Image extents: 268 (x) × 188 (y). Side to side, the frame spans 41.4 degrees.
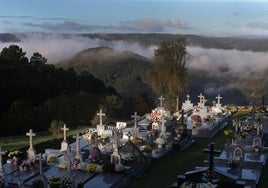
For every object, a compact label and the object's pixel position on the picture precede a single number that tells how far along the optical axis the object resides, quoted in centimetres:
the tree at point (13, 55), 2993
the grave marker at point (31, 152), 1317
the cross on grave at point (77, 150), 1292
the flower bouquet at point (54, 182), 1006
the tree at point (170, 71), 2533
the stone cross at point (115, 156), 1256
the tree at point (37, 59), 3300
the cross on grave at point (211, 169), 1040
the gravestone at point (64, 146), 1413
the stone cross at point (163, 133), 1612
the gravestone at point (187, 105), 2407
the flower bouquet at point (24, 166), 1213
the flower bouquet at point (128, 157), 1317
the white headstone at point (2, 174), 1062
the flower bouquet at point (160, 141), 1541
